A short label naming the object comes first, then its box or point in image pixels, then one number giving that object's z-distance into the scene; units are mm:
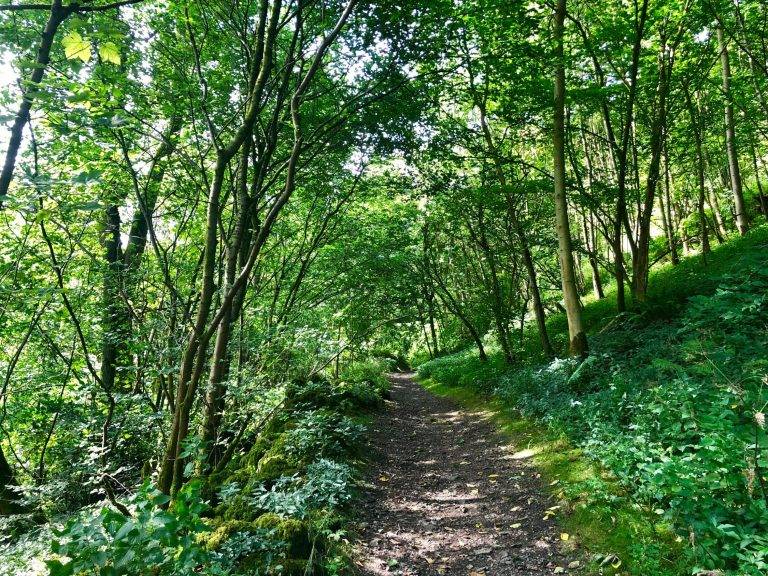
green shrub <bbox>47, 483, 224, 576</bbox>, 2289
